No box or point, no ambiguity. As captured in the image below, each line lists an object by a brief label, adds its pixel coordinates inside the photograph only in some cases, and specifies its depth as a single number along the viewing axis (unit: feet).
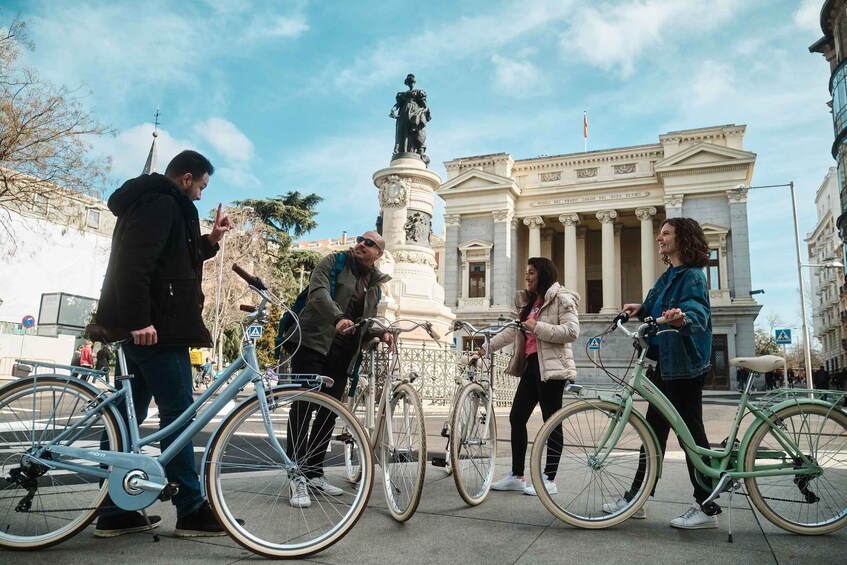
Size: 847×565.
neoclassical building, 139.85
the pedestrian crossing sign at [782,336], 70.49
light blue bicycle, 9.88
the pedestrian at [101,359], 54.40
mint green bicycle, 11.71
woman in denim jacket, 12.40
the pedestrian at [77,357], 62.07
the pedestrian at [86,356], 65.47
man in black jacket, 10.88
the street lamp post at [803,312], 79.53
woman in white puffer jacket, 15.37
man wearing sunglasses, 13.85
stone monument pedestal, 49.42
